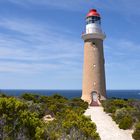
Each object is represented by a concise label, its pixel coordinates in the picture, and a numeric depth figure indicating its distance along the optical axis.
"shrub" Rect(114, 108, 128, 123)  22.44
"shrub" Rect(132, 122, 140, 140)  15.97
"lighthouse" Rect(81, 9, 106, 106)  33.73
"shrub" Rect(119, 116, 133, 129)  19.25
